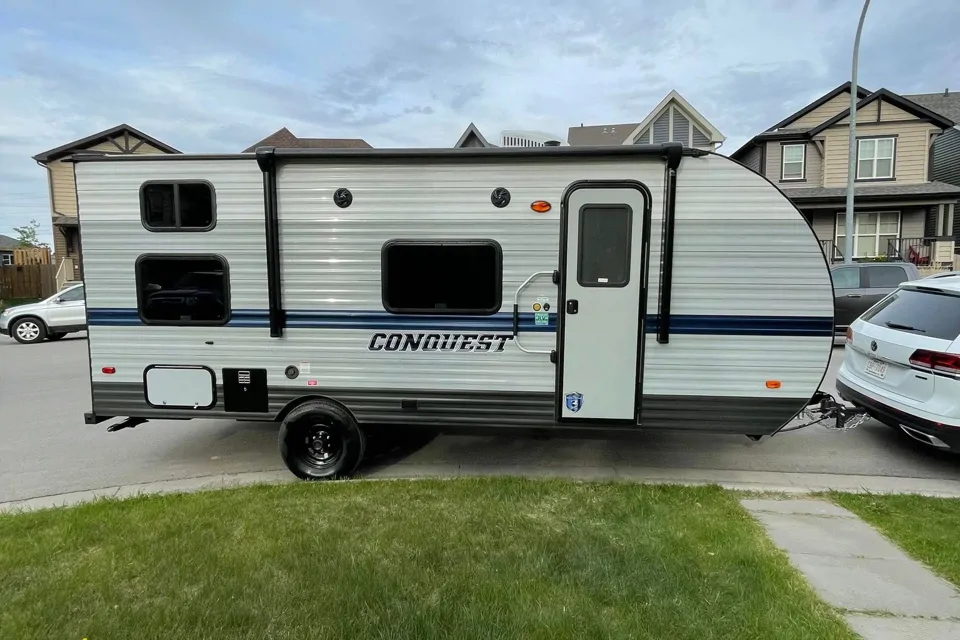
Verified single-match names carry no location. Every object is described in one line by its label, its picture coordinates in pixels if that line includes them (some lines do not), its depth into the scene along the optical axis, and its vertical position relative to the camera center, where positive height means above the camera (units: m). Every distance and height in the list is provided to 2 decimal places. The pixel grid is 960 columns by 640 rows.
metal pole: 15.57 +2.82
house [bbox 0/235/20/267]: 38.69 +1.38
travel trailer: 4.57 -0.15
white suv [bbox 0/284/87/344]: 13.98 -1.04
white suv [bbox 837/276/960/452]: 4.86 -0.79
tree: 46.66 +3.09
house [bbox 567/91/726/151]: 25.88 +6.52
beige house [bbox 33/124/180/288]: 25.23 +4.33
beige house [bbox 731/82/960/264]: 21.20 +3.78
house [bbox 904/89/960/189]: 25.77 +5.85
